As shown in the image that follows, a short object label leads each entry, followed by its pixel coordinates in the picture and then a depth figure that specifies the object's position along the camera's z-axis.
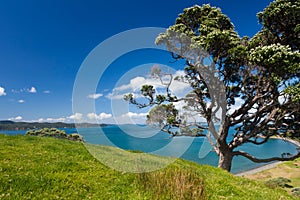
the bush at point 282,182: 42.00
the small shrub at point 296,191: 33.22
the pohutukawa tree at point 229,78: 15.12
